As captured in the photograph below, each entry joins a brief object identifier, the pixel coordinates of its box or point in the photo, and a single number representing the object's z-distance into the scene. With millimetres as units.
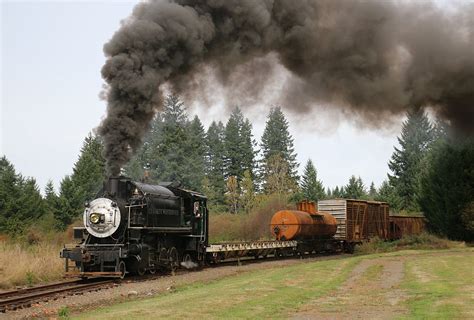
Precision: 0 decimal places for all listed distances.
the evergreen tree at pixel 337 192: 83088
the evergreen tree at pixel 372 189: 105312
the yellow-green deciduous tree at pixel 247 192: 75562
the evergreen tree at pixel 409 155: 78688
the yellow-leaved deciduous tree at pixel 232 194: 79250
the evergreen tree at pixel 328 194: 84838
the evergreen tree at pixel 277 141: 89938
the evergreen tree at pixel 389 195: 72562
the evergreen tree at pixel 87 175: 63769
